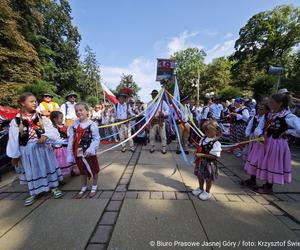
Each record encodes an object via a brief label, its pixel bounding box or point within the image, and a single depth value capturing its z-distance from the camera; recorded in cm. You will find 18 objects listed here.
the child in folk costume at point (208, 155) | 279
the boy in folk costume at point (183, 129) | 538
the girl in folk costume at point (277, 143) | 287
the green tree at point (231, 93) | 1471
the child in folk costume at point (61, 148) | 366
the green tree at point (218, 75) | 2724
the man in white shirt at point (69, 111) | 555
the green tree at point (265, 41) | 2277
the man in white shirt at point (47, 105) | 504
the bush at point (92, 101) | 2120
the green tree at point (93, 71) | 3597
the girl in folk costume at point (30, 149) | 272
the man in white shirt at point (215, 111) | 725
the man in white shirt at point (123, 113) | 618
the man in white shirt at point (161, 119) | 566
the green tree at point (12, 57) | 1195
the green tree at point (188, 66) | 3597
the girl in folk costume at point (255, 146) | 320
